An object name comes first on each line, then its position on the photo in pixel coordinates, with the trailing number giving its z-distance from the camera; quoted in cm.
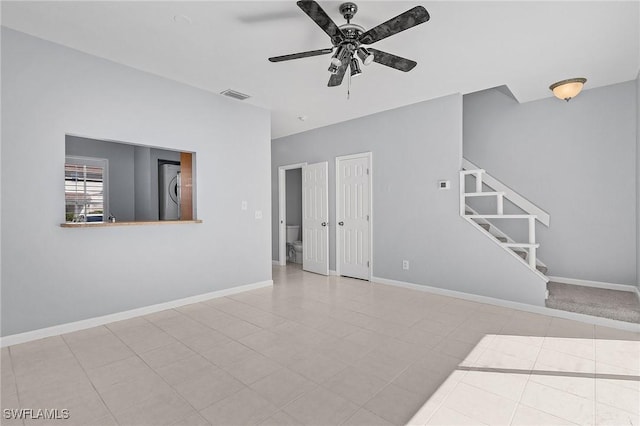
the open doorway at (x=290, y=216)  658
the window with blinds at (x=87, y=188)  526
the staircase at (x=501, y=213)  384
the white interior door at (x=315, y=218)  580
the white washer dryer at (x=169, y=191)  610
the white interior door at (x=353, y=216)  530
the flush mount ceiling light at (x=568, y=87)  369
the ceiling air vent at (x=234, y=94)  414
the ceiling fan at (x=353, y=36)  213
